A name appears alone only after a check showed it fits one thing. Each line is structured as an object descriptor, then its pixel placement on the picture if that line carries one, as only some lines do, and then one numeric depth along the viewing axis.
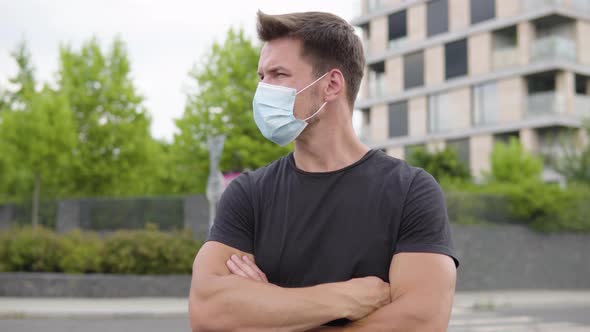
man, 2.57
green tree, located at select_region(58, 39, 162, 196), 30.38
